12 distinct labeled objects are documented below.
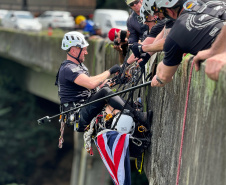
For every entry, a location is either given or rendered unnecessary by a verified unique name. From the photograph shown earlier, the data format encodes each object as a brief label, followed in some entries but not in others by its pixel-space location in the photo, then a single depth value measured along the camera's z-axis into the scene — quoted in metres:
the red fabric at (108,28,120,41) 18.04
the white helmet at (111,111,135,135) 12.48
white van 62.47
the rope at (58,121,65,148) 15.85
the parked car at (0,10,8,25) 90.50
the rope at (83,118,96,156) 14.11
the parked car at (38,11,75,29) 80.94
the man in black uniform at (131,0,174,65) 10.82
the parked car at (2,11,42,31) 74.87
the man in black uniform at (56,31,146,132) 13.31
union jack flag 12.52
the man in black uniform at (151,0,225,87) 8.65
